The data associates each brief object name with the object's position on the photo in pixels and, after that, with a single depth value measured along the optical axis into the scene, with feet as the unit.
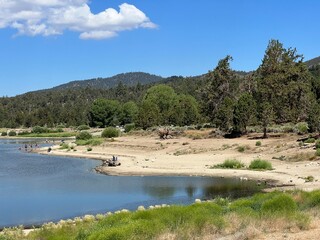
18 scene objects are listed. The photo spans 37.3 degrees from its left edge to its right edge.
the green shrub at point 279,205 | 59.52
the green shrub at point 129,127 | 395.26
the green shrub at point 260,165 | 150.53
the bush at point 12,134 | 543.39
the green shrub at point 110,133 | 342.85
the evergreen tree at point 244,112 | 225.35
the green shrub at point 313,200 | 68.05
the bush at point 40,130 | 537.65
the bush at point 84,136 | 346.83
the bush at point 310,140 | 174.75
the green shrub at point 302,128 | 205.16
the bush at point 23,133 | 537.16
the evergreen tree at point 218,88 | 285.02
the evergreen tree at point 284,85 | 257.55
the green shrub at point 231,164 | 159.94
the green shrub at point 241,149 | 189.28
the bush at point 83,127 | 524.93
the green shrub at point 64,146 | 290.35
